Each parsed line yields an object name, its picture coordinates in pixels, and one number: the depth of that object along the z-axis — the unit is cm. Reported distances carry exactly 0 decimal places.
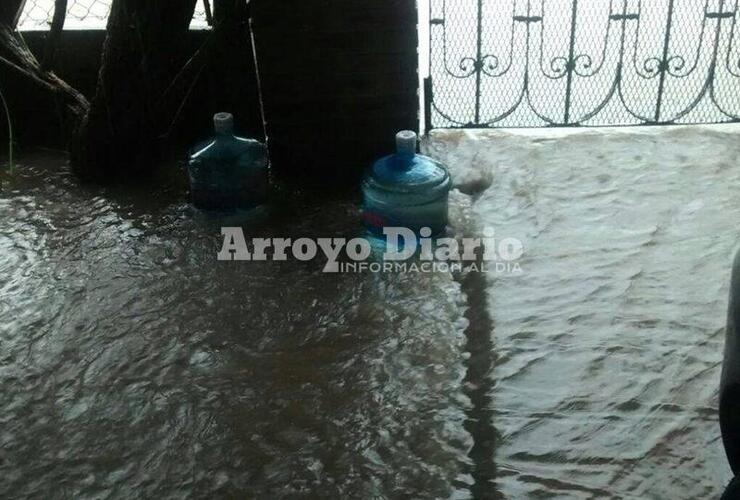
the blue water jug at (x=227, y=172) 234
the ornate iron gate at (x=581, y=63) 259
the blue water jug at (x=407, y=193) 216
